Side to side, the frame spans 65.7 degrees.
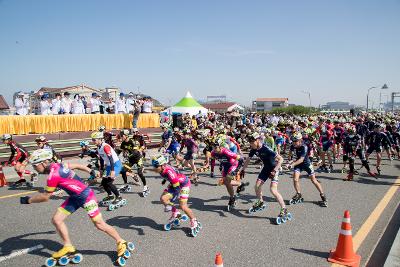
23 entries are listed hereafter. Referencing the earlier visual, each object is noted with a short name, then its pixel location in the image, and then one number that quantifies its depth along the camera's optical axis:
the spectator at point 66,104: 17.48
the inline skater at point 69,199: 5.22
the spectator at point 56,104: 17.17
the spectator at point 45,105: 16.64
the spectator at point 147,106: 21.84
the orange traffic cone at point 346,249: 5.12
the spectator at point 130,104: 21.17
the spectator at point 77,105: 17.90
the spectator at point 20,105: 16.08
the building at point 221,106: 105.84
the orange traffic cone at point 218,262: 3.59
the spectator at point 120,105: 20.44
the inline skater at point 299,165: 8.59
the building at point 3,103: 24.61
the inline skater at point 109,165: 8.10
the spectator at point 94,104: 19.20
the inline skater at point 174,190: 6.52
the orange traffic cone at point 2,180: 10.59
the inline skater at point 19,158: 10.58
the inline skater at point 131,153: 9.85
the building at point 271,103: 150.00
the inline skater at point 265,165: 7.61
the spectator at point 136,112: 19.38
